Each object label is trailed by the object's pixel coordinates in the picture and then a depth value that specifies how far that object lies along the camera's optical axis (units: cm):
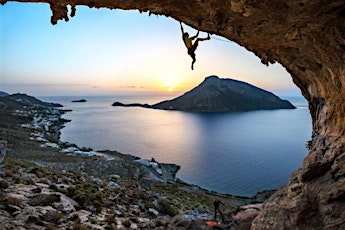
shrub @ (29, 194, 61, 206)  1270
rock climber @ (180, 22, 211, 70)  690
